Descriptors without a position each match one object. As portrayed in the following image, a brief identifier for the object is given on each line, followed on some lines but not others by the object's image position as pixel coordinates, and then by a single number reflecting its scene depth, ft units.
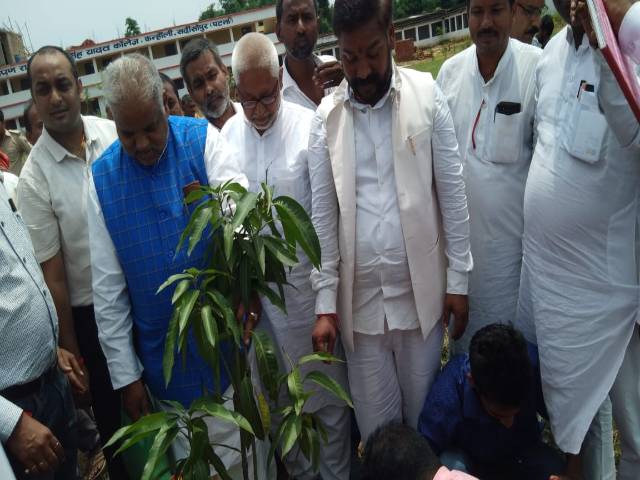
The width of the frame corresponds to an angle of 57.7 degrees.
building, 121.39
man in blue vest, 7.73
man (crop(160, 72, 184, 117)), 14.39
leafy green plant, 5.59
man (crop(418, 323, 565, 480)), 7.58
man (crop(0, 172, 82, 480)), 6.36
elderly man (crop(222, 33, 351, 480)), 8.94
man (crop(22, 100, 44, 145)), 17.37
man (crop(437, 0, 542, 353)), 8.55
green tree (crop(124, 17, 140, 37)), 203.78
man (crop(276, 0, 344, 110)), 11.59
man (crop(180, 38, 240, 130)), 11.99
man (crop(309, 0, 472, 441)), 7.77
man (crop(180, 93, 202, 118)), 19.21
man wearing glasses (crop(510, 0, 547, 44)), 12.80
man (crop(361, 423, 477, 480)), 6.61
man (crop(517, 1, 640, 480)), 6.90
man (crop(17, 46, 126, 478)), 8.88
